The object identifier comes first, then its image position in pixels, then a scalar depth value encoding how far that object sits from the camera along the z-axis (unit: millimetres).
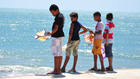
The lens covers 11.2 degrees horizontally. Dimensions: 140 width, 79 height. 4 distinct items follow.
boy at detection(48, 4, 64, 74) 16414
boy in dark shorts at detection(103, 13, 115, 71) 17862
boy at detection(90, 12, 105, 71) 17740
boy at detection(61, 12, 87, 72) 17237
